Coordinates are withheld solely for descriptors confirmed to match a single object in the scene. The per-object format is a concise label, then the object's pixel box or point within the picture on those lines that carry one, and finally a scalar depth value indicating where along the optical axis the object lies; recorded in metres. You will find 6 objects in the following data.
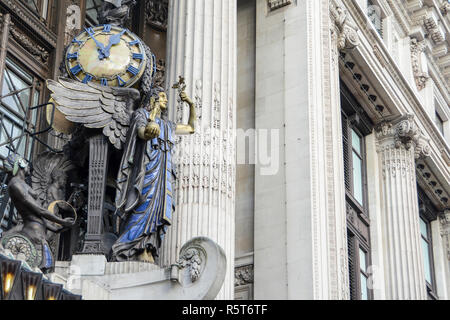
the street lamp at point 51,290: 13.52
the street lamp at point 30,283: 13.20
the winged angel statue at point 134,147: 16.31
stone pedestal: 14.91
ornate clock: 17.62
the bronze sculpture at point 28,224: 15.17
